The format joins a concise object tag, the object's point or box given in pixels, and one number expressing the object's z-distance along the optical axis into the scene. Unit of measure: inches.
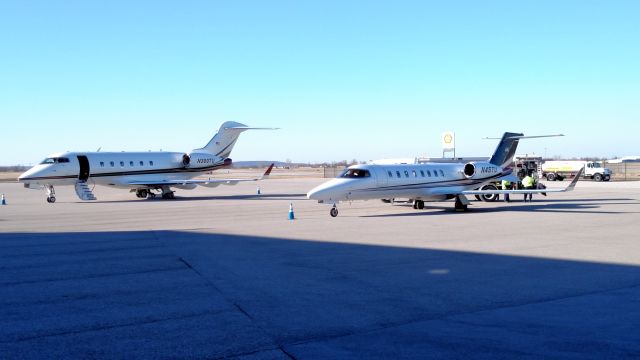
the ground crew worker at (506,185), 1272.1
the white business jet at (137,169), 1254.3
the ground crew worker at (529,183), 1216.8
